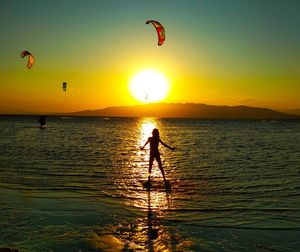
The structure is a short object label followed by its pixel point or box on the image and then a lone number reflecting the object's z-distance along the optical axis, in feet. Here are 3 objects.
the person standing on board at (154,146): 47.80
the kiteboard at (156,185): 45.29
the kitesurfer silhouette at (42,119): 232.94
